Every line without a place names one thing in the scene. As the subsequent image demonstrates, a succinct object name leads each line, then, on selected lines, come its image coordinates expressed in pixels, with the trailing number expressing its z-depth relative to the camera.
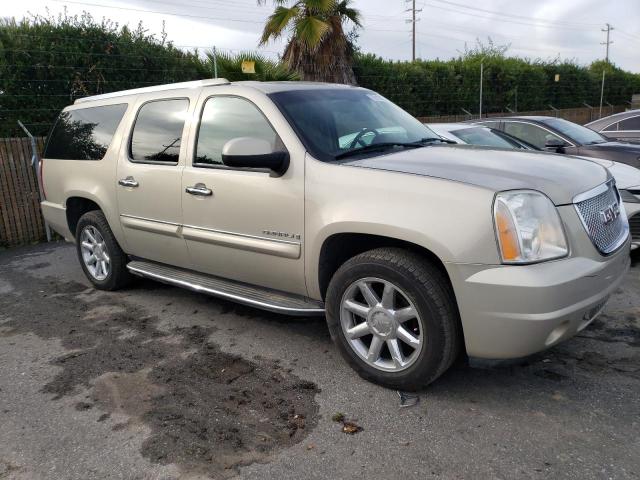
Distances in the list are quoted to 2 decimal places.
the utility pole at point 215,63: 9.37
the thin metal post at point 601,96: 24.04
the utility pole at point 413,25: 53.84
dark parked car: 7.24
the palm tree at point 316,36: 12.10
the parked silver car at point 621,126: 10.00
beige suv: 2.77
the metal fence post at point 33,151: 7.86
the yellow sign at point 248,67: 8.93
